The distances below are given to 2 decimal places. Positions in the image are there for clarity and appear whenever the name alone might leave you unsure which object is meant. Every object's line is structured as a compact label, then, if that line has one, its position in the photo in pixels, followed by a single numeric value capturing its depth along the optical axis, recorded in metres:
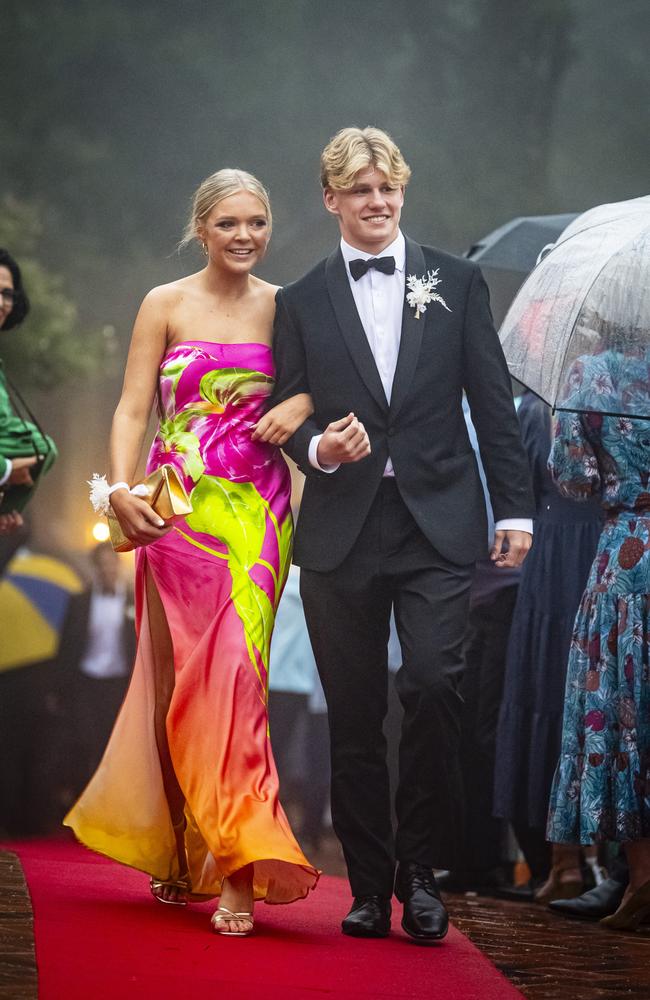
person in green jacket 11.13
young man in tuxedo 7.46
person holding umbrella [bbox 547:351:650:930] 8.55
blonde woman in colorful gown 7.78
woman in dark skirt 10.36
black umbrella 12.01
